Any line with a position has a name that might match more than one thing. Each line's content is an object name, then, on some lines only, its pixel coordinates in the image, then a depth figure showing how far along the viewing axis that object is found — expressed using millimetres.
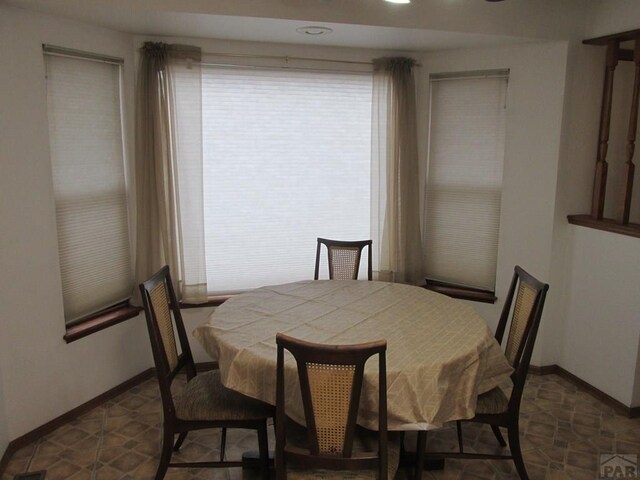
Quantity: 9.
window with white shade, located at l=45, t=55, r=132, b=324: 2992
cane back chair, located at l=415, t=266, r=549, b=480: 2354
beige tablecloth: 1985
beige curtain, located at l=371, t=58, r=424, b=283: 3773
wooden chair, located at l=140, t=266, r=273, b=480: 2297
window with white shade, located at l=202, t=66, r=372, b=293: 3650
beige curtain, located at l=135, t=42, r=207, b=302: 3344
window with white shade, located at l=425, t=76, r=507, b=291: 3785
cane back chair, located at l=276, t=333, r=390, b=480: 1737
